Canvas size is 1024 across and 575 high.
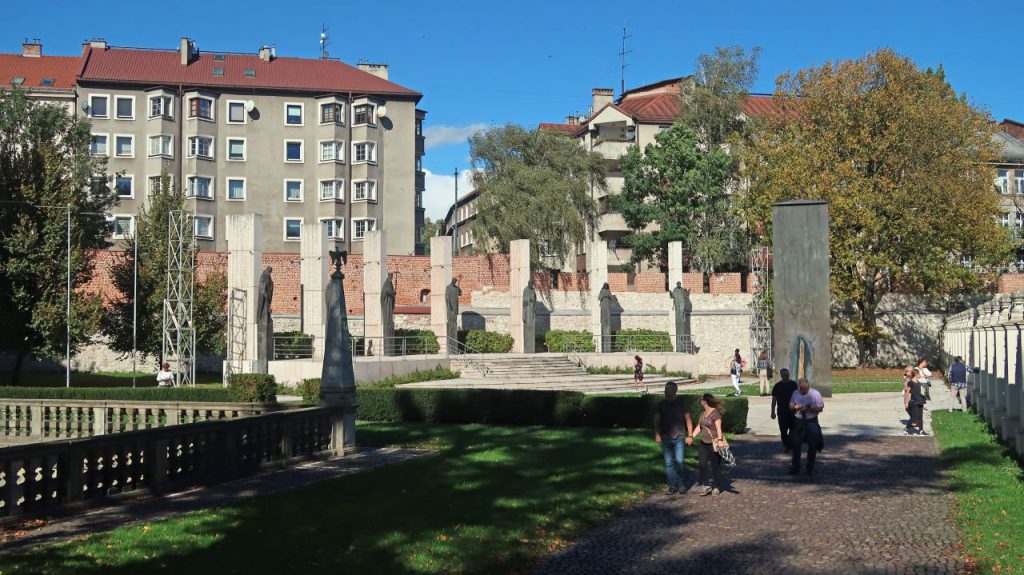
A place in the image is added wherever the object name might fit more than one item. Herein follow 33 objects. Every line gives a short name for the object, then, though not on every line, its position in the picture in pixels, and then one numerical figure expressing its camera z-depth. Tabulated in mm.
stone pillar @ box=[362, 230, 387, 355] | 40656
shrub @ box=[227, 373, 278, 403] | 25719
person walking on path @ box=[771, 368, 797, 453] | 17312
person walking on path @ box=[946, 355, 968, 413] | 30453
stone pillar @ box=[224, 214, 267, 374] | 37469
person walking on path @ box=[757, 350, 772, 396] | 34406
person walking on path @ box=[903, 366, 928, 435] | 21688
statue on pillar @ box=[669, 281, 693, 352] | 48844
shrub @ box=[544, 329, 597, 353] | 46750
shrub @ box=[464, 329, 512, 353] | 45312
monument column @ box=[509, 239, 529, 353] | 45188
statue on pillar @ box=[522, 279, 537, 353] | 45000
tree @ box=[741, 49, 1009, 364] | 44062
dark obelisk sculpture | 17469
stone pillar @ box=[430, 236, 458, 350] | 42750
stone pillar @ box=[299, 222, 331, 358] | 40688
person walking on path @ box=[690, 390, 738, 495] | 13875
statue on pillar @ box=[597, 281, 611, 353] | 46844
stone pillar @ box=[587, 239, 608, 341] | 47844
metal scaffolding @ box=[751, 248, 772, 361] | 49500
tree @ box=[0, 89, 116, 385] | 38688
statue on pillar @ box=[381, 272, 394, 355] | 39688
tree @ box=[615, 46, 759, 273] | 55219
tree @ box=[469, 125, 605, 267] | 53875
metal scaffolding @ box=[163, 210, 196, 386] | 36812
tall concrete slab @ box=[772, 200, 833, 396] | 26656
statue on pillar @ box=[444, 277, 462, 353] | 42531
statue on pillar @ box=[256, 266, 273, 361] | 36594
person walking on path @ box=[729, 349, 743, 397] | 34344
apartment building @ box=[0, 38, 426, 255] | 60406
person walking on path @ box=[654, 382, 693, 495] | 13992
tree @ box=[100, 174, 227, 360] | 42188
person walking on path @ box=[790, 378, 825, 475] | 15523
